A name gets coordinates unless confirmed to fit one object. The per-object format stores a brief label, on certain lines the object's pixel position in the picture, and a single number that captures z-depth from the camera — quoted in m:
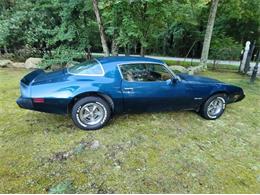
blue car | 3.44
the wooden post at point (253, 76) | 8.39
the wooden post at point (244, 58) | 10.68
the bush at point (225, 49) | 13.01
